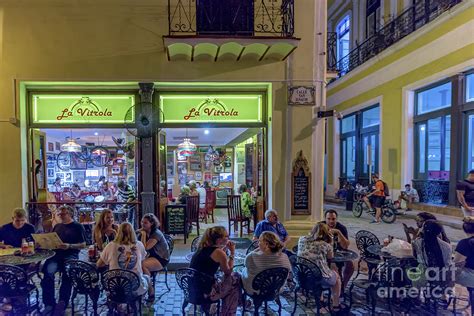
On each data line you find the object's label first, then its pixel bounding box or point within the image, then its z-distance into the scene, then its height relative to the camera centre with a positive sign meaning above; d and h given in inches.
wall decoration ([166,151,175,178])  544.8 -23.6
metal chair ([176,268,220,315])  149.5 -59.5
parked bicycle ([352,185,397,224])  418.4 -76.6
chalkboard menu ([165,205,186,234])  301.4 -60.9
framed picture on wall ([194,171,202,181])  557.0 -41.7
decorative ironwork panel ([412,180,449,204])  422.3 -53.1
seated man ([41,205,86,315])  179.5 -58.2
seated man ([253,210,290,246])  213.3 -48.0
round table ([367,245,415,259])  178.8 -55.4
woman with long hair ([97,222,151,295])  158.2 -48.6
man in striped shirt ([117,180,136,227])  293.9 -41.2
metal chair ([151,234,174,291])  201.6 -60.5
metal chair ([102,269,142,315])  151.5 -59.8
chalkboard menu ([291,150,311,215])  275.4 -30.4
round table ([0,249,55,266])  166.6 -54.0
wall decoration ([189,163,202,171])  554.9 -28.0
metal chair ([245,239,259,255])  199.9 -56.1
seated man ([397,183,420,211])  463.2 -63.2
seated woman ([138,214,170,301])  190.5 -53.3
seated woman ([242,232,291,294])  155.3 -49.5
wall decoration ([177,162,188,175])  550.6 -28.5
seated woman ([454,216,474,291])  164.4 -52.3
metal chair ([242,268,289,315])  153.3 -60.4
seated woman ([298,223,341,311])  168.9 -51.5
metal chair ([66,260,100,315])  158.6 -58.9
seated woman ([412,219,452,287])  164.2 -48.4
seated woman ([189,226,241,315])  150.3 -50.6
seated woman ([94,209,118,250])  188.2 -44.6
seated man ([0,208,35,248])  191.0 -45.9
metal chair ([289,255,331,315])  165.2 -61.8
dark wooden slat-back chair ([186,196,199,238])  324.8 -57.5
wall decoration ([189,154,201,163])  554.7 -14.4
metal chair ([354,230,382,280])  202.6 -57.9
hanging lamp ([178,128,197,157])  429.1 +1.4
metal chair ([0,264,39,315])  153.1 -59.6
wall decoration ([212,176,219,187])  560.1 -50.1
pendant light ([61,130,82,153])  402.6 +3.2
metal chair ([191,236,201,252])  199.9 -55.8
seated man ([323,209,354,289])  192.9 -49.4
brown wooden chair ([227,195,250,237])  326.7 -59.4
